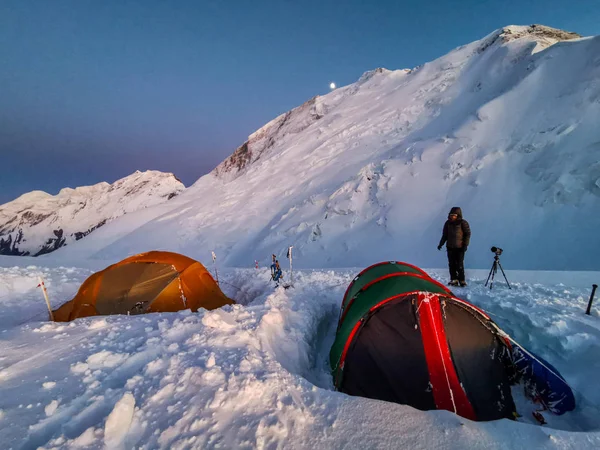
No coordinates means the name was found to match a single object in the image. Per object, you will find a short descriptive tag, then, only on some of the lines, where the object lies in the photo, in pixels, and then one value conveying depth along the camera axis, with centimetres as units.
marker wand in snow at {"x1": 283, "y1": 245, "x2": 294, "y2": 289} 821
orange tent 656
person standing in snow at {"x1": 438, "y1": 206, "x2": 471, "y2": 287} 729
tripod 701
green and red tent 371
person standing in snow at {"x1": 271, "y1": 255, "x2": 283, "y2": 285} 918
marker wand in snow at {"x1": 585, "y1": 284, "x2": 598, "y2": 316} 500
